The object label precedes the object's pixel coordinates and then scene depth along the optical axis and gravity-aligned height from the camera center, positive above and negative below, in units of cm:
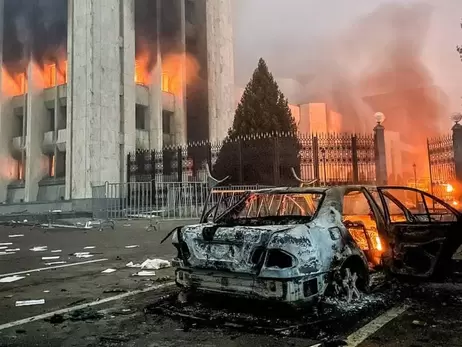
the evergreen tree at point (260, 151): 1827 +215
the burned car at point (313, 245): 396 -47
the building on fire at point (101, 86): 2223 +725
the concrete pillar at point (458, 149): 1780 +195
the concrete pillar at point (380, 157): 1836 +179
